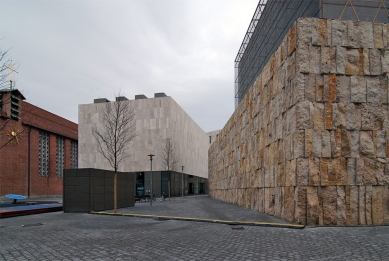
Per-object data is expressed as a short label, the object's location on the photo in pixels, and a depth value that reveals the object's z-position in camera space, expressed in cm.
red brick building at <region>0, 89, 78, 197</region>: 4003
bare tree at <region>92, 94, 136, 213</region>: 4975
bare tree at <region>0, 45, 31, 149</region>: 3866
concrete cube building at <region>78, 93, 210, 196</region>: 5022
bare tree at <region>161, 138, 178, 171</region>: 4794
